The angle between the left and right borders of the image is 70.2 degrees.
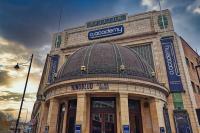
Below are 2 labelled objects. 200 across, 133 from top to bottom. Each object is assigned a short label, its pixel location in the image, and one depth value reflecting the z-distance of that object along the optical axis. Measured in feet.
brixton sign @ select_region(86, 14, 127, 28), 94.96
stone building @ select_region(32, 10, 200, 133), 53.46
